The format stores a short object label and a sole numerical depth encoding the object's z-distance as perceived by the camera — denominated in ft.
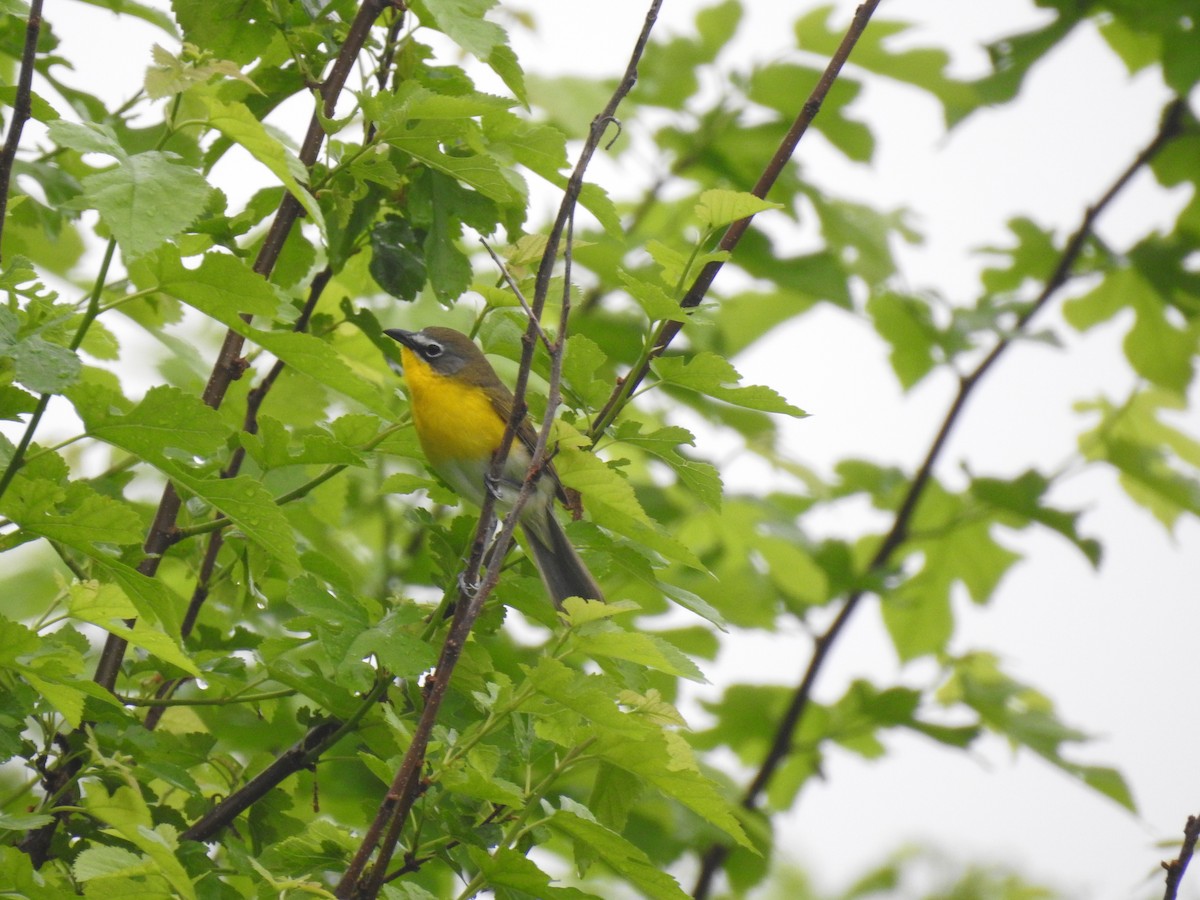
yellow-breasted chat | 25.76
